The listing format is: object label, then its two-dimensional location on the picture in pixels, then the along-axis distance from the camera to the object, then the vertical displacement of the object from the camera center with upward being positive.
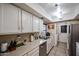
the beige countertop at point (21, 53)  0.75 -0.38
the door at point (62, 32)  3.10 -0.14
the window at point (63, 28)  3.11 +0.10
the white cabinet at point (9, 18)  0.66 +0.19
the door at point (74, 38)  1.53 -0.27
